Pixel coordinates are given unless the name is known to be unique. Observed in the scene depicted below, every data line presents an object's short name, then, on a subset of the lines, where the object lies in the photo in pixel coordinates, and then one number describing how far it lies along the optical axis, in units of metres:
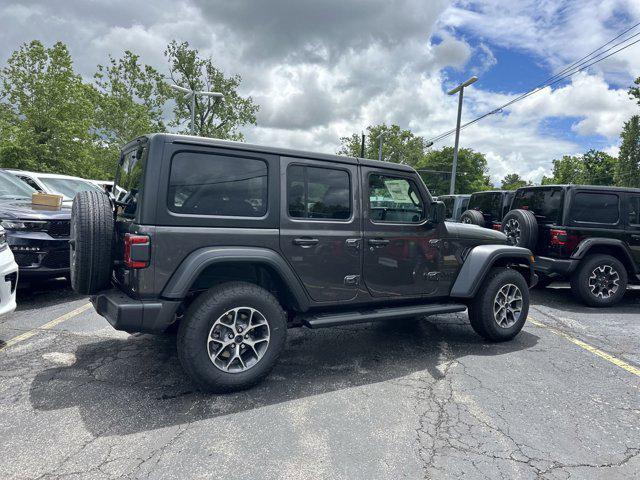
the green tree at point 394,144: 50.28
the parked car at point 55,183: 7.61
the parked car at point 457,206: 12.99
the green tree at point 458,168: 60.59
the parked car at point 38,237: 5.20
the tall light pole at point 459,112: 18.86
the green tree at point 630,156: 36.91
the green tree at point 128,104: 25.23
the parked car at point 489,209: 8.87
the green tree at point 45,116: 16.11
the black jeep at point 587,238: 6.33
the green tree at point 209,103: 31.17
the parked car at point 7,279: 3.71
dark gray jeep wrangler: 2.97
